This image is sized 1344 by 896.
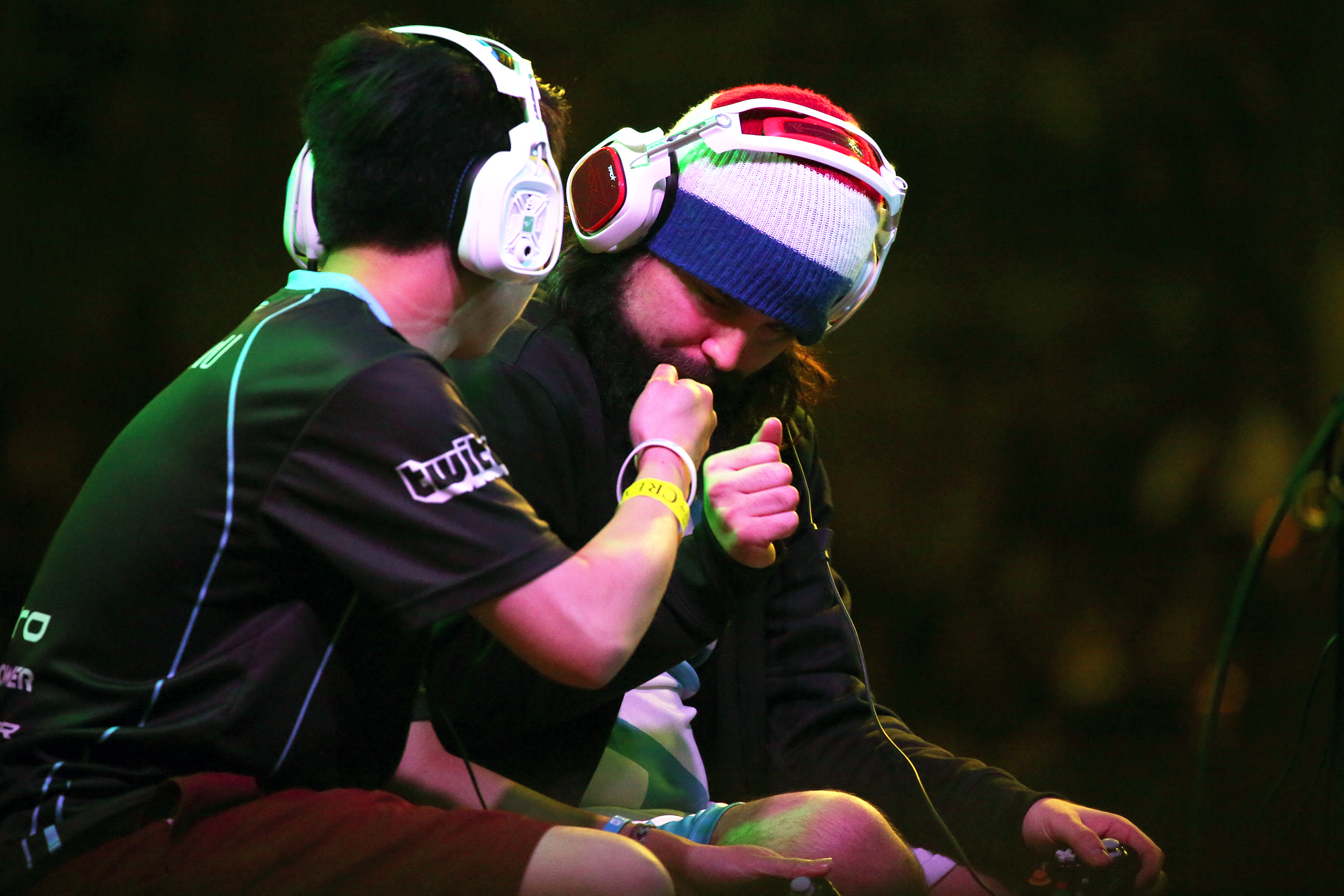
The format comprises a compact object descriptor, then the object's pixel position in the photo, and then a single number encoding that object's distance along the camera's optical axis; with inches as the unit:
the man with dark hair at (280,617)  187.7
